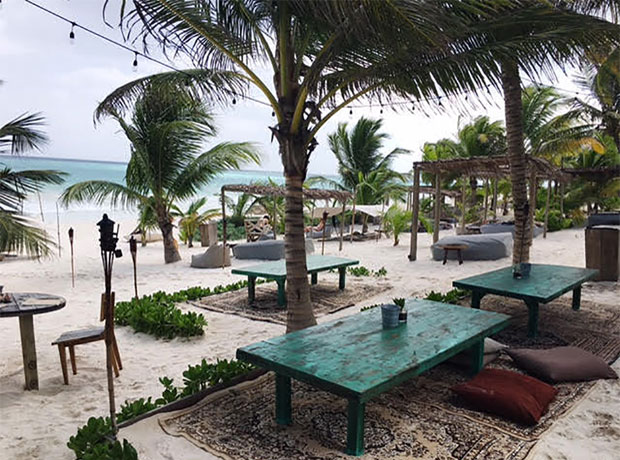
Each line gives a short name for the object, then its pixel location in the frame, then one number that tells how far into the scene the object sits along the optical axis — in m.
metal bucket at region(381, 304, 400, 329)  3.32
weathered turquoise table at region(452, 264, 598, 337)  4.52
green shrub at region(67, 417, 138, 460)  2.22
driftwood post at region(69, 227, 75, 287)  7.00
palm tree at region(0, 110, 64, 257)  4.92
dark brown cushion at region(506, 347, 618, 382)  3.46
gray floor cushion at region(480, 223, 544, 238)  13.22
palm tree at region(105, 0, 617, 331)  3.12
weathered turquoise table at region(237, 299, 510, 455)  2.40
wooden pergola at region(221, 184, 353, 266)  10.59
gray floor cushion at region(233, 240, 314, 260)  10.26
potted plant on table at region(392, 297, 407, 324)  3.43
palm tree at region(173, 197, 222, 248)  13.33
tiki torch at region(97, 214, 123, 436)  2.41
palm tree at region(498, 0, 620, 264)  3.47
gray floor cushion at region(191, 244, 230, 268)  9.31
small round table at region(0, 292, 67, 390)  3.32
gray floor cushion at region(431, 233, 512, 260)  9.76
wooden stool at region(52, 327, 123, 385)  3.45
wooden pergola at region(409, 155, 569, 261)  9.67
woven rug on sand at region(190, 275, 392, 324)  5.70
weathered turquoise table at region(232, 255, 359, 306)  5.92
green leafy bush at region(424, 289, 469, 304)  5.80
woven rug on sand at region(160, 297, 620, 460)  2.46
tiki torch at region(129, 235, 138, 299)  4.98
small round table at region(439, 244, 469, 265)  9.36
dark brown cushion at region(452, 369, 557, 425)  2.79
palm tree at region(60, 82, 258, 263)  9.28
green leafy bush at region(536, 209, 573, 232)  16.33
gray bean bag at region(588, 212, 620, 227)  14.40
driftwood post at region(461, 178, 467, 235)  13.98
